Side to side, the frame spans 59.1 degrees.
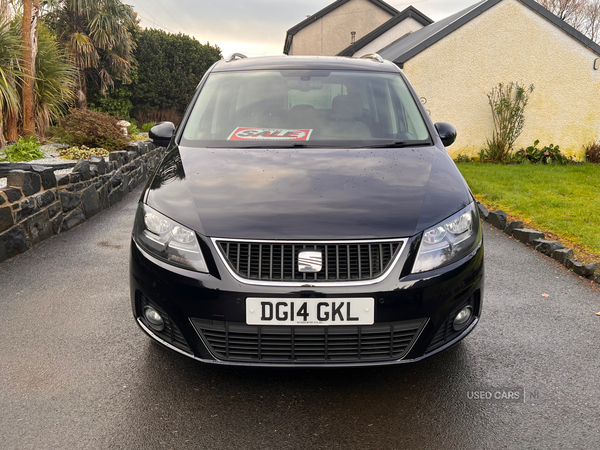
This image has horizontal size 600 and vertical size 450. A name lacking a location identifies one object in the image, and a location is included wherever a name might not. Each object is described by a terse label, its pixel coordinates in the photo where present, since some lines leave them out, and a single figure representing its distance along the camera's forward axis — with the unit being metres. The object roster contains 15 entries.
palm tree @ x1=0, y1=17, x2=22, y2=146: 10.13
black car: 2.40
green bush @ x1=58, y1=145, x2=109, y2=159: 10.08
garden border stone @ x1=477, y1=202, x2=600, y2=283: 4.74
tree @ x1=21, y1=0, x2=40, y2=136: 11.11
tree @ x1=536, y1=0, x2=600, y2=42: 40.19
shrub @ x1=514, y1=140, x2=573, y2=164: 14.91
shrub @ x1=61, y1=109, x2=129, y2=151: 10.85
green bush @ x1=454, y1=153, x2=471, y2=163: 15.17
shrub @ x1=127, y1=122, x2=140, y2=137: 17.33
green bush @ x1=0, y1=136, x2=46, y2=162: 9.36
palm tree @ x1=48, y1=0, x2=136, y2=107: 21.61
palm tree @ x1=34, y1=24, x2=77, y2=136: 12.02
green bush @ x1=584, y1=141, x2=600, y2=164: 15.26
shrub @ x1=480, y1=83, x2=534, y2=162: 14.65
